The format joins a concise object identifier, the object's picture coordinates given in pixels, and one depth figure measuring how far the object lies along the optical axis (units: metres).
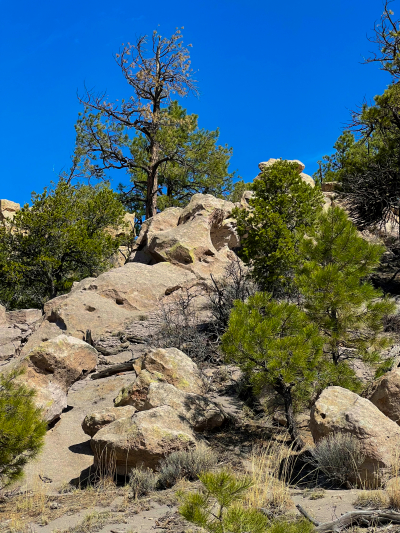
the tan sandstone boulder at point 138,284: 14.55
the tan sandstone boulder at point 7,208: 29.56
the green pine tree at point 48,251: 18.75
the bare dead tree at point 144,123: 22.61
